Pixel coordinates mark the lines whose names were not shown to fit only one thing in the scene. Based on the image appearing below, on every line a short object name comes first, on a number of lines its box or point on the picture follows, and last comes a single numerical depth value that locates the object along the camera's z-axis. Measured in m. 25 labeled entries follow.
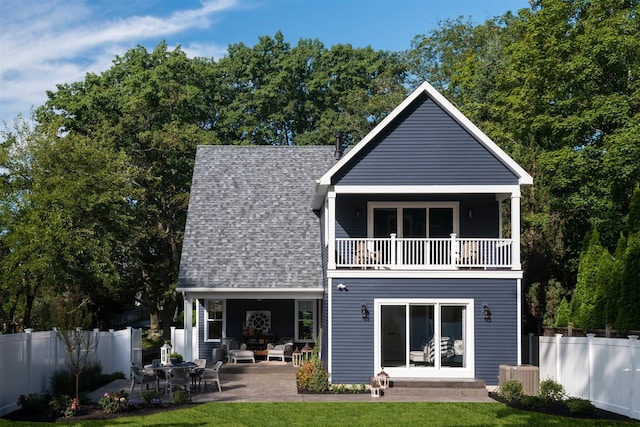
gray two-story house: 22.91
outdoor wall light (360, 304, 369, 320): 22.95
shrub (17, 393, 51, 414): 17.61
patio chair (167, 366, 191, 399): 20.56
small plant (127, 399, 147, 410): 18.36
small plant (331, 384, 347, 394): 21.88
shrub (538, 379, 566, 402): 18.99
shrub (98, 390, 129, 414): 17.77
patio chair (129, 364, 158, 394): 20.67
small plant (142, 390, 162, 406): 18.55
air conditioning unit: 20.70
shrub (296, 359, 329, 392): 21.78
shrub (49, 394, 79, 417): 17.41
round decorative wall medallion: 29.23
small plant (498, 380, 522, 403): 19.58
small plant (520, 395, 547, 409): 18.39
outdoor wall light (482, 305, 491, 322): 22.88
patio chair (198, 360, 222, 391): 21.64
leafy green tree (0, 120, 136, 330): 27.55
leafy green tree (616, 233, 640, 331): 21.38
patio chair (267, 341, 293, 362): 27.78
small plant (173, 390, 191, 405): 19.03
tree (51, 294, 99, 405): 18.38
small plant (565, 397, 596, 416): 17.17
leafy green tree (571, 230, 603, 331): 23.85
